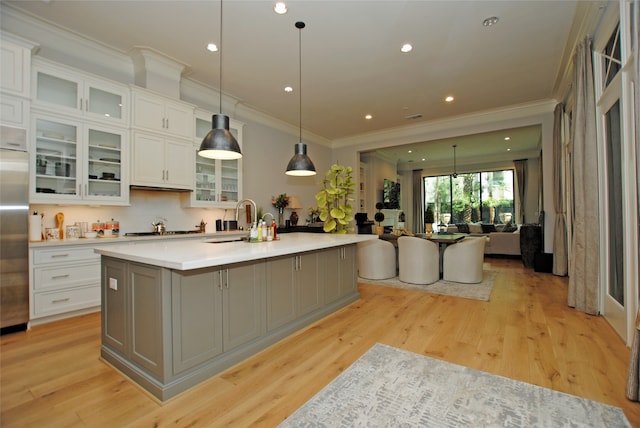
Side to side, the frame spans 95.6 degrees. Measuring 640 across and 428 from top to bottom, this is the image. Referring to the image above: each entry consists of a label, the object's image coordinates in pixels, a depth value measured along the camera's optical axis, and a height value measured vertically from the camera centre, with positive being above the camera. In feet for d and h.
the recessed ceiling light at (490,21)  10.46 +7.13
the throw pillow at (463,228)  30.94 -1.25
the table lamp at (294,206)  21.35 +0.85
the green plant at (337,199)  14.21 +0.90
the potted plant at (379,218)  18.84 -0.08
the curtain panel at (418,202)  39.65 +2.00
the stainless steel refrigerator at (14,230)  9.21 -0.33
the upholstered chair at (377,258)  16.70 -2.41
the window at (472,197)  34.50 +2.49
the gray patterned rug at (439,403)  5.25 -3.72
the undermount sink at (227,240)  10.75 -0.85
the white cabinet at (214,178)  15.14 +2.27
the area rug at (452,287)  13.67 -3.65
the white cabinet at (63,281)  9.96 -2.23
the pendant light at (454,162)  29.98 +6.72
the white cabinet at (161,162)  12.65 +2.62
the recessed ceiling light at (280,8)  9.61 +7.07
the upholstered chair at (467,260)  15.60 -2.39
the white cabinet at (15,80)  9.34 +4.59
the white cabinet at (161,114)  12.60 +4.82
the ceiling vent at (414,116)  20.16 +7.06
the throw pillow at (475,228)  30.94 -1.27
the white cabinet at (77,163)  10.40 +2.18
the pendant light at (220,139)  8.49 +2.33
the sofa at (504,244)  24.71 -2.39
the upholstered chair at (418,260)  15.35 -2.31
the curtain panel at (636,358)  5.67 -2.84
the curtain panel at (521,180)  32.50 +4.01
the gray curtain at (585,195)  10.36 +0.76
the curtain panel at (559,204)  17.01 +0.68
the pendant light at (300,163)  11.46 +2.18
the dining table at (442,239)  16.19 -1.28
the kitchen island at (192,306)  6.15 -2.19
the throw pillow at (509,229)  27.91 -1.27
